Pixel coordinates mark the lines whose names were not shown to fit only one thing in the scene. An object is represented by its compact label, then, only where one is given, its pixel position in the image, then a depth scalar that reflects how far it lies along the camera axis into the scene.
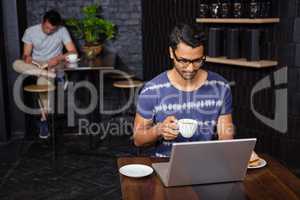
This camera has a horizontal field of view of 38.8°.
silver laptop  1.54
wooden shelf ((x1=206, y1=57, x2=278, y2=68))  3.77
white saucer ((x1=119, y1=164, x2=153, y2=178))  1.80
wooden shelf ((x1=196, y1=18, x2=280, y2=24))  3.70
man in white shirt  4.75
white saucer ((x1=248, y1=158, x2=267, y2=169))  1.91
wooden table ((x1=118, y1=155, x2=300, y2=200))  1.63
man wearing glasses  2.13
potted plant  5.18
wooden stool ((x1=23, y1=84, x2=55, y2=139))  4.57
